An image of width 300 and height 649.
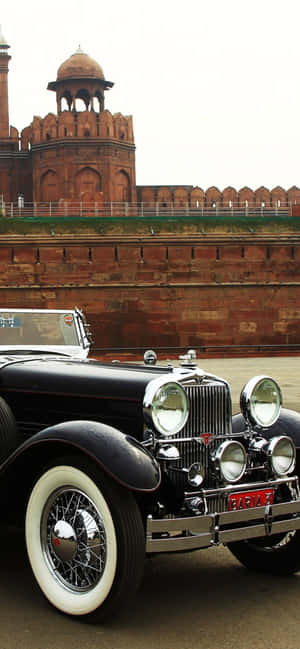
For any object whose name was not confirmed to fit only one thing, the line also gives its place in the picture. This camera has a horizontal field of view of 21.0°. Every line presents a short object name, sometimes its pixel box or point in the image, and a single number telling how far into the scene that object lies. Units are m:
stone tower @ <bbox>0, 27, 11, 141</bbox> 44.56
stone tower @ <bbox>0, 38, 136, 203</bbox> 38.81
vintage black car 3.24
